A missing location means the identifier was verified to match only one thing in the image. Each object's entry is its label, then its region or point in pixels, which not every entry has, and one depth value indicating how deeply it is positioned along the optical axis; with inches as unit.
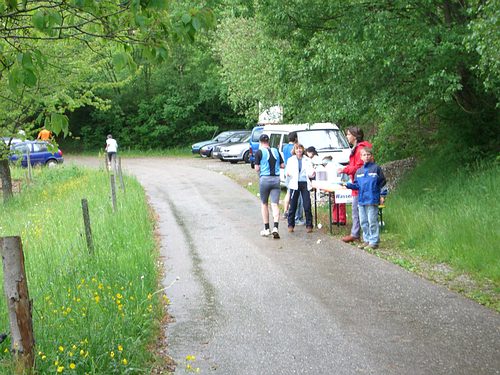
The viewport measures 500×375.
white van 691.4
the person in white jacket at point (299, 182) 486.0
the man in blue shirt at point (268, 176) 461.7
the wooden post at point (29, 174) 976.6
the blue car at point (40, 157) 1270.9
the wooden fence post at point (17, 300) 189.2
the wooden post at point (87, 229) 346.0
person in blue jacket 409.1
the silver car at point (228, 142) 1311.5
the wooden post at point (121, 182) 705.6
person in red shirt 433.1
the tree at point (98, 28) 165.0
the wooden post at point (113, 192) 515.9
